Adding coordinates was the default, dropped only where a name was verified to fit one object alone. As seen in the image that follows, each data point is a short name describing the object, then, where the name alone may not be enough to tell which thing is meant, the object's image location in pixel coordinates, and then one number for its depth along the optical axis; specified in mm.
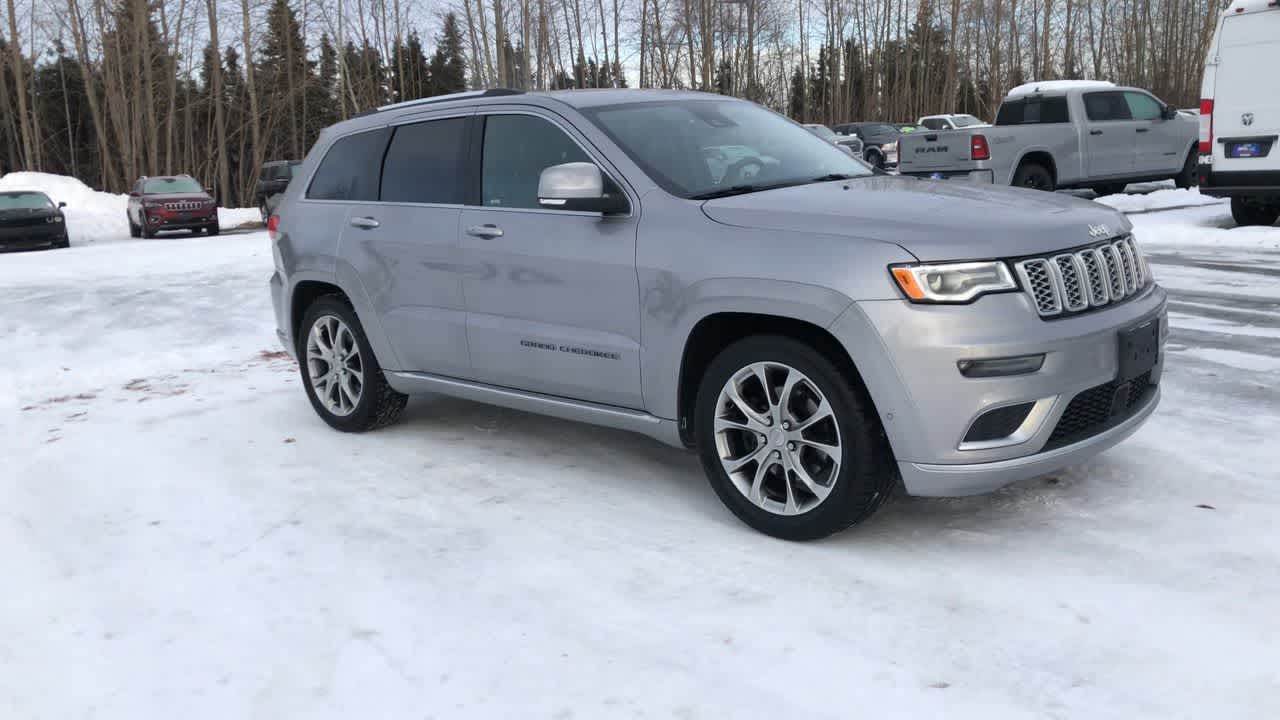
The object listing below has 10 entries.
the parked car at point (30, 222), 24203
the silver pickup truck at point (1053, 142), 17469
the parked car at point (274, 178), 31953
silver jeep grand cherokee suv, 3793
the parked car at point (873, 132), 42156
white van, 12531
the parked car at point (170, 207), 26797
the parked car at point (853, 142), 30356
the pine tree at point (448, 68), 65688
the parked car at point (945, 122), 36853
